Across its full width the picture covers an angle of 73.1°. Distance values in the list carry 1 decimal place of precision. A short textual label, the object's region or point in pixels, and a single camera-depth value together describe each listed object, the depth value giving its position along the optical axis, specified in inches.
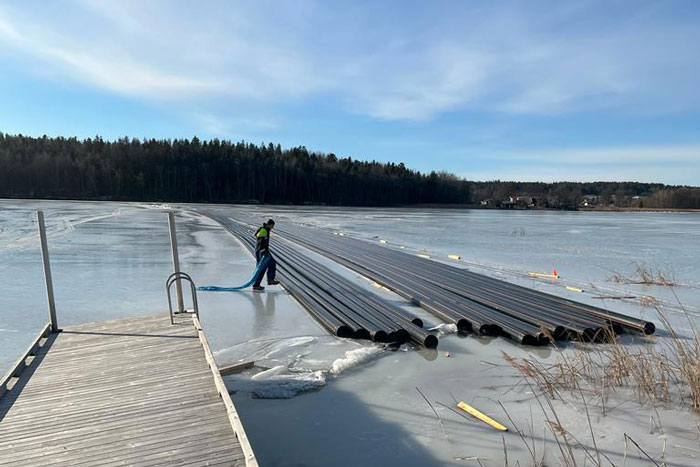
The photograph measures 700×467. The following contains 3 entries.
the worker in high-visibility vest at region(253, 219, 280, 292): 409.4
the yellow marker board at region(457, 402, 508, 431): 175.3
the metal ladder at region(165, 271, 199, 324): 240.4
